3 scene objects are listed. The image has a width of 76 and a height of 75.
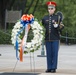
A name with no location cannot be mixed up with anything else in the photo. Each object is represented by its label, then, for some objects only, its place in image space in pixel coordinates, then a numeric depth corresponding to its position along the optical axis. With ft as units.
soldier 39.65
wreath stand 42.01
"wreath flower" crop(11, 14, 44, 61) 39.04
